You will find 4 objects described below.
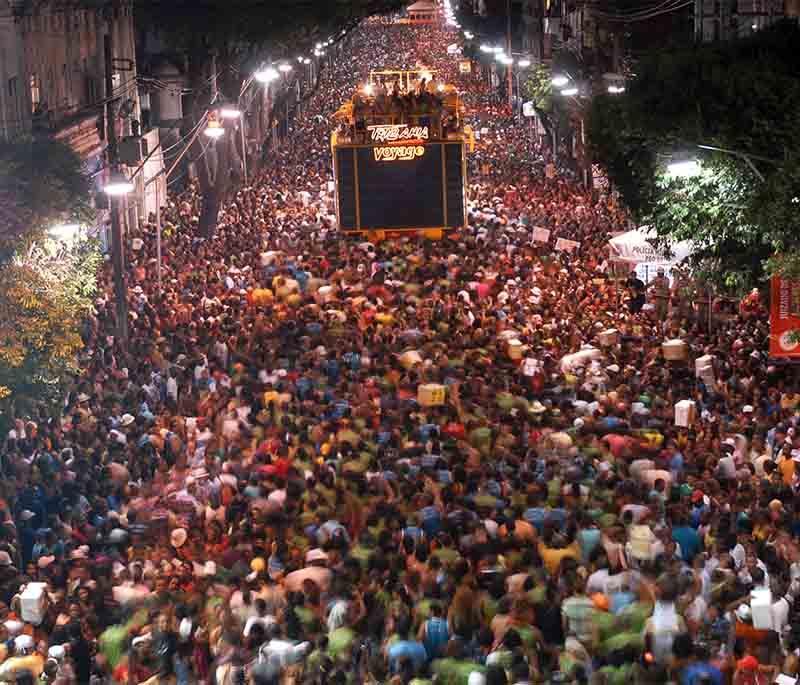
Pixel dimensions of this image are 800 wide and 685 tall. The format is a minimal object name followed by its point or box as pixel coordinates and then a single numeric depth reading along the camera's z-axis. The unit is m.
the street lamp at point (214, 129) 35.47
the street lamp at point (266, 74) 43.59
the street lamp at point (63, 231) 22.61
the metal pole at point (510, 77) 84.25
